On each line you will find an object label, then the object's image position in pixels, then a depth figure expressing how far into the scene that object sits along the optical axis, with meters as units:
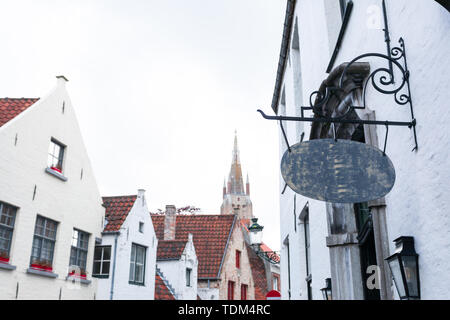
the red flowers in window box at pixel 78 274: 12.60
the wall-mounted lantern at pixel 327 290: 5.61
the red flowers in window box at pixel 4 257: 9.96
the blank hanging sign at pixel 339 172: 2.90
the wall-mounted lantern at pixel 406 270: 3.18
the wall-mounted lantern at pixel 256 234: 12.74
